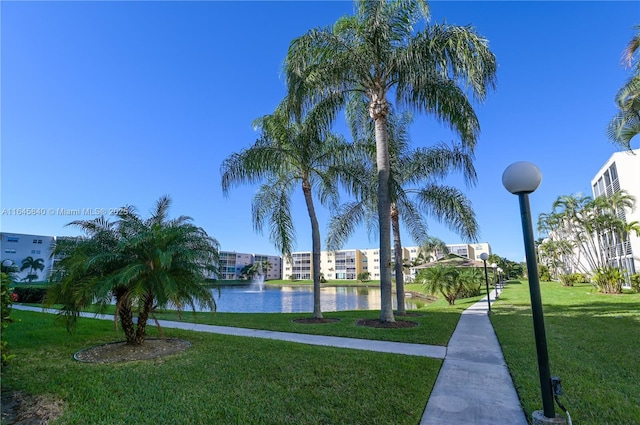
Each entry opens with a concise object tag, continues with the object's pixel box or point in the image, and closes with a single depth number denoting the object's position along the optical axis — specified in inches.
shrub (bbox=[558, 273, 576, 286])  1243.2
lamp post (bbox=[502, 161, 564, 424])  119.5
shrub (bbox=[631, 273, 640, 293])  774.5
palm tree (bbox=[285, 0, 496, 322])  339.6
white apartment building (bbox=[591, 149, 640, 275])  914.1
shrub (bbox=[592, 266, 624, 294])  764.6
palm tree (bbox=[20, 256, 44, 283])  1976.4
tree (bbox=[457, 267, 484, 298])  722.5
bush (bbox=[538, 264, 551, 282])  1720.0
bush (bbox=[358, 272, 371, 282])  3024.1
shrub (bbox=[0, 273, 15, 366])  163.3
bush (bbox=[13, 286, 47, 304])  705.0
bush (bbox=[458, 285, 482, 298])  835.0
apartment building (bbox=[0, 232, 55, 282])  2002.2
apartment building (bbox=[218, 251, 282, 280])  3870.6
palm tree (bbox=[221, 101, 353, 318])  423.8
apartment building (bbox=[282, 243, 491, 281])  3769.7
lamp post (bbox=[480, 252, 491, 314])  506.3
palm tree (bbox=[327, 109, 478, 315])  442.6
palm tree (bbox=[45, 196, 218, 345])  231.9
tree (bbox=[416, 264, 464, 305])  667.4
